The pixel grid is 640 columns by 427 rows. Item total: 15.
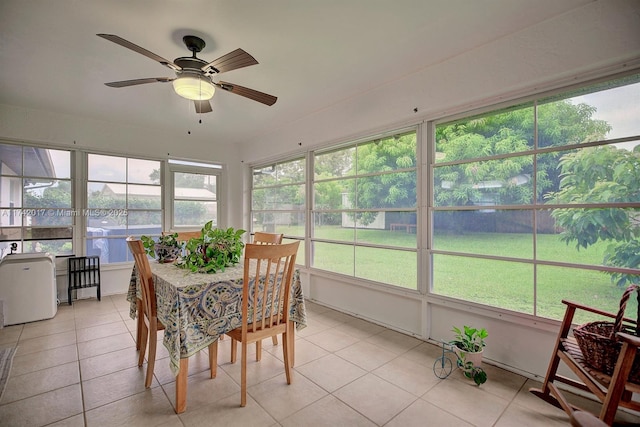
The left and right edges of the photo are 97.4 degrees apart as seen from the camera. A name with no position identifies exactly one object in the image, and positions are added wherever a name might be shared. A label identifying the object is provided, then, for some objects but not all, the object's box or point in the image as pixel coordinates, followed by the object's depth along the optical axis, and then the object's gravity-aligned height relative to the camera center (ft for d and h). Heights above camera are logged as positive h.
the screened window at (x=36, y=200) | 12.29 +0.76
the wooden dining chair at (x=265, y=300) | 6.04 -1.98
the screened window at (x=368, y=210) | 10.16 +0.20
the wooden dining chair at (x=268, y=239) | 9.18 -0.79
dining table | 5.62 -2.00
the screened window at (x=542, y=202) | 6.36 +0.33
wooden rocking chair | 4.46 -2.86
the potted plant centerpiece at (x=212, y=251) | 7.08 -0.92
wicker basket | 4.85 -2.36
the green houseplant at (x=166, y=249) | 8.31 -0.98
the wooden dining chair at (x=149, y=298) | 6.57 -1.95
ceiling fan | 6.56 +3.62
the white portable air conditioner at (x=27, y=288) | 10.50 -2.76
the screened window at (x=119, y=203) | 14.21 +0.71
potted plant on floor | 7.01 -3.56
